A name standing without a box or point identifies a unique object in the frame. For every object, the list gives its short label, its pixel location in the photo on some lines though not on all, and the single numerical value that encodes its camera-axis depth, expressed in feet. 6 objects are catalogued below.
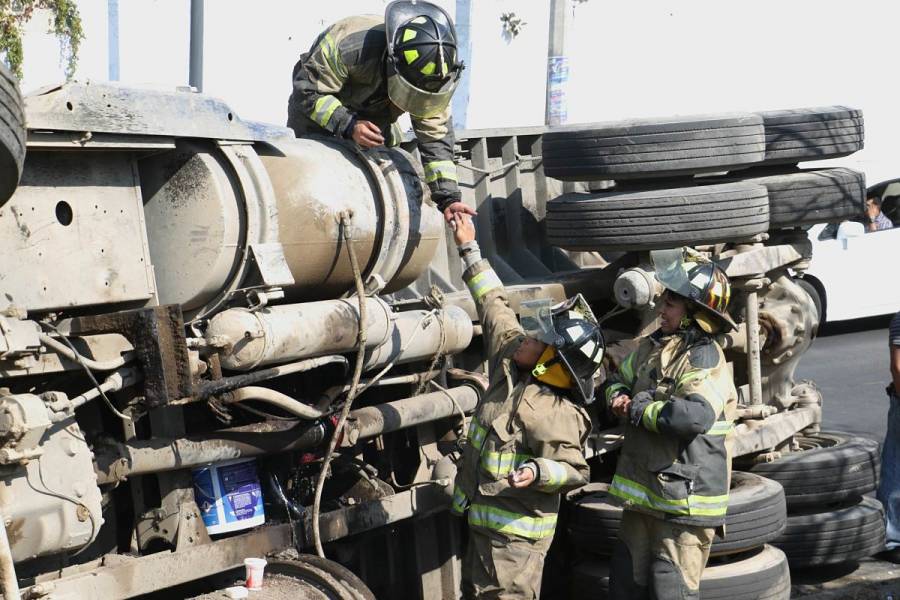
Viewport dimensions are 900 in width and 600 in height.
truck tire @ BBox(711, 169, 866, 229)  23.08
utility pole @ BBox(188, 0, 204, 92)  33.68
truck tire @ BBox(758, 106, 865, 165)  23.29
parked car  44.80
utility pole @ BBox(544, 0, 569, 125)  42.83
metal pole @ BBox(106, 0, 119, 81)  42.06
